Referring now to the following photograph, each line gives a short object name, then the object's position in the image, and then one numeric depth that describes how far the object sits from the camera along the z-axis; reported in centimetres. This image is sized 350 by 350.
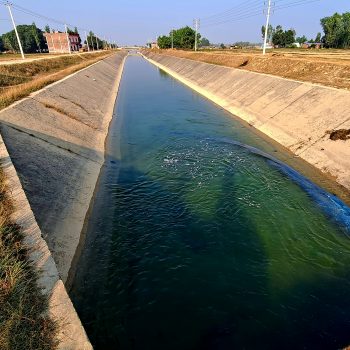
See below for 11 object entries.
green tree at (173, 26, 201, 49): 12808
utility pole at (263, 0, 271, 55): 4840
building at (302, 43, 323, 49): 11288
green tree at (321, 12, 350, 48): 10650
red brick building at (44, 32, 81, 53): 14438
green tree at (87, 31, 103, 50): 17181
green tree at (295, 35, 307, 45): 18318
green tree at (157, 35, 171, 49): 14695
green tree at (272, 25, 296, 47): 13500
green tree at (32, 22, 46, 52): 14525
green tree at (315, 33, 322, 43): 13725
